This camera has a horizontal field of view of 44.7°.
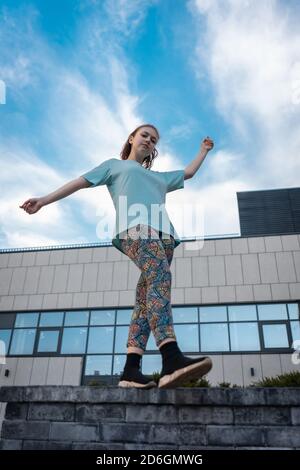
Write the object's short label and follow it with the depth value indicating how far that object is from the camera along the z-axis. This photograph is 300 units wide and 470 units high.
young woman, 2.50
